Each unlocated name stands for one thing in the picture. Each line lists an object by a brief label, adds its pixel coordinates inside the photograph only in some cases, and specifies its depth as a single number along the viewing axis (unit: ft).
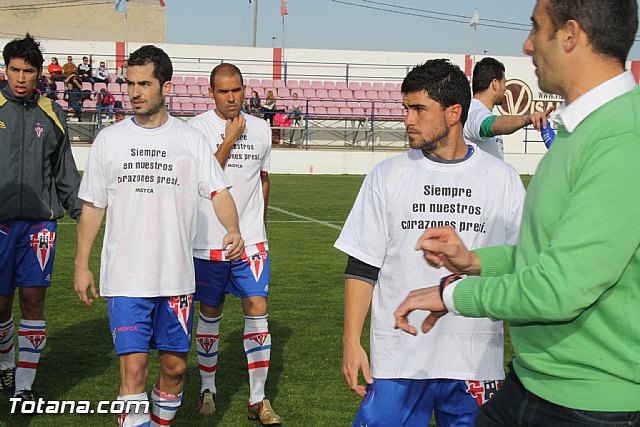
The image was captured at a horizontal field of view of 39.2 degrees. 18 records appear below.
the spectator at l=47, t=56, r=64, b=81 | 104.14
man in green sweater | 7.06
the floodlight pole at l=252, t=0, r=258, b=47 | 200.03
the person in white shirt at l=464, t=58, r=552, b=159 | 21.39
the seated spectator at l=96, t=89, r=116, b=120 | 96.06
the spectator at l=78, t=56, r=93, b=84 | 103.71
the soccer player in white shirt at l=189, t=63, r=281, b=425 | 20.33
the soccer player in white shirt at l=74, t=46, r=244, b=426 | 15.44
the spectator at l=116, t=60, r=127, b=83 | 105.19
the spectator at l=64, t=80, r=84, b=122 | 98.37
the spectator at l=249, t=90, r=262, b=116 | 98.53
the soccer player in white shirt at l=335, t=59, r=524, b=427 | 12.48
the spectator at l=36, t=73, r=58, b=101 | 96.52
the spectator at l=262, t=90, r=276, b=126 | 100.75
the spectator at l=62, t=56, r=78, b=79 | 101.81
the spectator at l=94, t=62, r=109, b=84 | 104.63
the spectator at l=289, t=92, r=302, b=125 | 106.42
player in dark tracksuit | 19.98
